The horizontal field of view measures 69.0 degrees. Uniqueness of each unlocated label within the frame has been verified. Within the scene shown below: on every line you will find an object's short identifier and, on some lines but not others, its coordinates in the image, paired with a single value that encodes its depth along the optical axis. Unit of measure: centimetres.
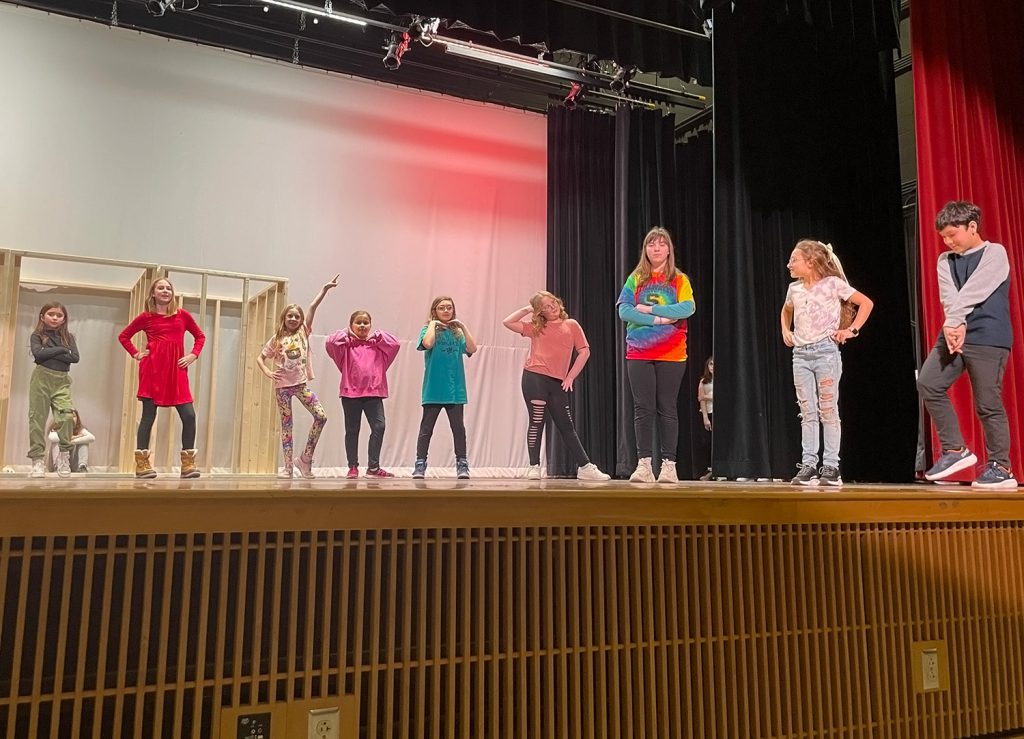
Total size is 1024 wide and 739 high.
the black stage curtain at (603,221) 826
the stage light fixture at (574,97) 781
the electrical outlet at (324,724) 198
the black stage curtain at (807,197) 607
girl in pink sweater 513
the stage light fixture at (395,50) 677
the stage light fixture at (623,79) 741
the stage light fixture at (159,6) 610
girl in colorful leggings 502
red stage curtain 549
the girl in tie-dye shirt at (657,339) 425
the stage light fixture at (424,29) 655
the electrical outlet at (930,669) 274
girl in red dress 434
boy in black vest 405
